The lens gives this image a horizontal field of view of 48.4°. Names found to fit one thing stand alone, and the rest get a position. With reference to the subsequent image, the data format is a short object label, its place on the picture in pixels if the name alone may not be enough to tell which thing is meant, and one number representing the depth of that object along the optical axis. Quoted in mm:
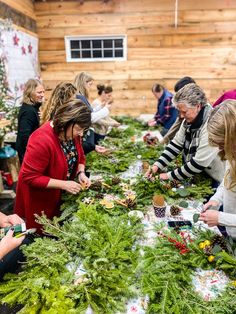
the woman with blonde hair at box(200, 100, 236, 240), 1295
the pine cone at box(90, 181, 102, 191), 2033
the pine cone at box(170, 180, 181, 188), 2084
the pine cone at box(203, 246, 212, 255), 1280
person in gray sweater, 2006
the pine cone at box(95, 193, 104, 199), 1896
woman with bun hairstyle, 3750
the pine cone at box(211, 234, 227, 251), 1351
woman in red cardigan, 1742
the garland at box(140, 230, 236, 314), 1021
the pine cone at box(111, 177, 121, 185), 2141
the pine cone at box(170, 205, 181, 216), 1695
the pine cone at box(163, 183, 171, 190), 2010
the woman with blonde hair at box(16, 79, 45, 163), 2816
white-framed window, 6137
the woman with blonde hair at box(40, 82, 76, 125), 2193
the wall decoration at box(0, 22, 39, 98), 4728
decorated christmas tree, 4480
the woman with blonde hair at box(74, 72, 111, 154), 3262
